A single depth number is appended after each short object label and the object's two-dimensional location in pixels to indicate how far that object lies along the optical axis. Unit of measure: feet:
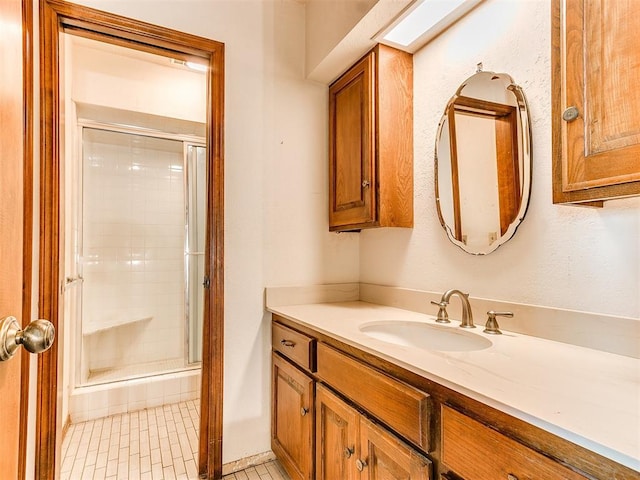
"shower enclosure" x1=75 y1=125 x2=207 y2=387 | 8.91
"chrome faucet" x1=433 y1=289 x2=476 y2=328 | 4.18
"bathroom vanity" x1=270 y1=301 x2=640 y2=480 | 1.86
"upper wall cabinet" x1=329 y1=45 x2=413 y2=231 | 5.24
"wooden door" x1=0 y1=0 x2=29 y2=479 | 1.83
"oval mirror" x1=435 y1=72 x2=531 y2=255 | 3.98
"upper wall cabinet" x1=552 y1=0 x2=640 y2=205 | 2.40
